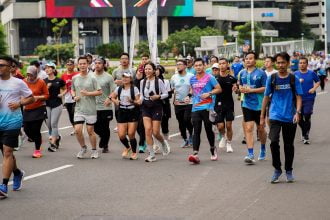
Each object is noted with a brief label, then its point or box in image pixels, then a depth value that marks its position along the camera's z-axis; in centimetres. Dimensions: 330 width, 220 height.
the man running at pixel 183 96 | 1522
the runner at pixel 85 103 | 1392
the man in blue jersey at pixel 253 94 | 1292
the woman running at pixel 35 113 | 1423
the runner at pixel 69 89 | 1706
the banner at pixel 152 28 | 2332
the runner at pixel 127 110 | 1370
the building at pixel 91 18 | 10538
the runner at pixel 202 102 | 1309
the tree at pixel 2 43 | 8032
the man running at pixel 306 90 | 1597
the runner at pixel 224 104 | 1494
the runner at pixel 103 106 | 1469
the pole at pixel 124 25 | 3528
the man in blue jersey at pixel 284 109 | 1067
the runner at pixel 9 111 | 1011
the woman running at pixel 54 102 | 1545
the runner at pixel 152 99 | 1366
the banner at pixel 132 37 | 2378
